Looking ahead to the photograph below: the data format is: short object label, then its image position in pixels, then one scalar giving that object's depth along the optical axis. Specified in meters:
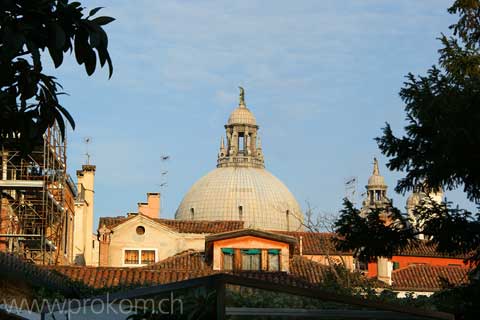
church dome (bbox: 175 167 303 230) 83.50
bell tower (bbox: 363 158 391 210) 94.19
